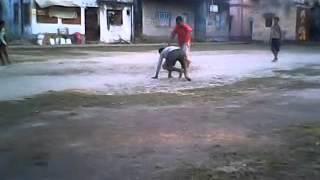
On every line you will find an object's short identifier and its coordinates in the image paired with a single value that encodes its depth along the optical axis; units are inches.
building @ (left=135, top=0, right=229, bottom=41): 1533.0
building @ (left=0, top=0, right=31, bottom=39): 1228.5
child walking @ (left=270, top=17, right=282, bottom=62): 787.6
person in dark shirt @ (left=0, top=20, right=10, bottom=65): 669.0
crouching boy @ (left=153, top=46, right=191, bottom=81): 525.3
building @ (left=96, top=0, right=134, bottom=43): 1421.0
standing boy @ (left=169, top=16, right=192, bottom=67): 551.5
